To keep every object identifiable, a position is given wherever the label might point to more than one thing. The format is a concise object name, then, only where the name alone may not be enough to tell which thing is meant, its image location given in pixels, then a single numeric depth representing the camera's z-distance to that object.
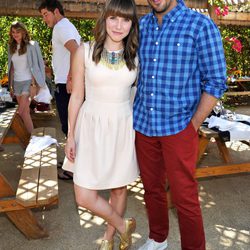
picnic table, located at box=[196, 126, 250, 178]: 2.74
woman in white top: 4.04
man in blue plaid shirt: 1.62
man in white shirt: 2.97
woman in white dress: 1.72
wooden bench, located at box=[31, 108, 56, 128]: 5.66
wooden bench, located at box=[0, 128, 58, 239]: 2.00
